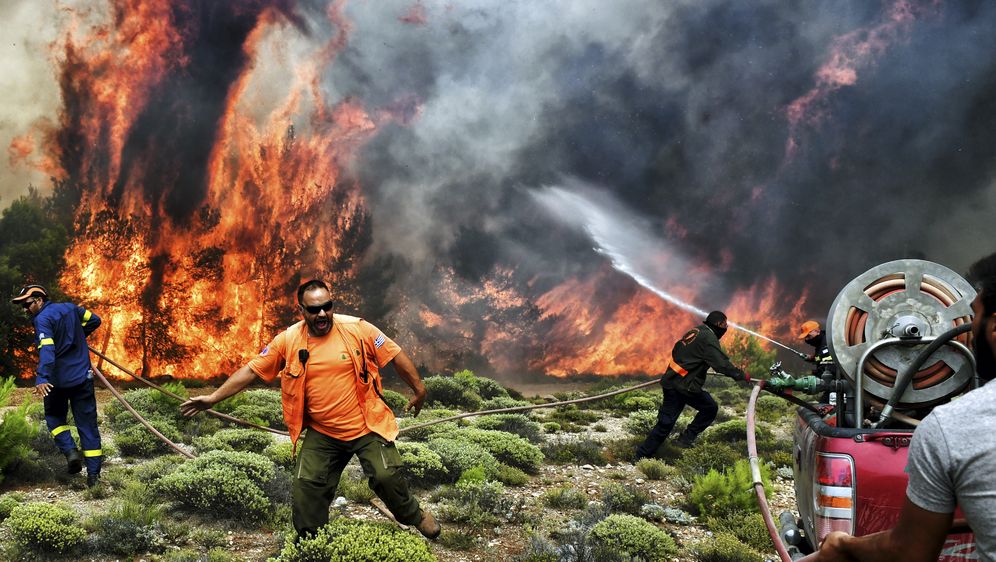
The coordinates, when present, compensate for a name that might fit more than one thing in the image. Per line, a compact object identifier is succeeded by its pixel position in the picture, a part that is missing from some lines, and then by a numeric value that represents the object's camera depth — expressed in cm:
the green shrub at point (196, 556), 516
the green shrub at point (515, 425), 1138
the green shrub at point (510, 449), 906
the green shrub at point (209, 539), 571
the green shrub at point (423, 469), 775
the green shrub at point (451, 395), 1691
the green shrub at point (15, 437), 712
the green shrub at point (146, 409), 1107
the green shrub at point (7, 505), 601
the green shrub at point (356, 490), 701
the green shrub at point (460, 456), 806
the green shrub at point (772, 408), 1464
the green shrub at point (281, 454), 828
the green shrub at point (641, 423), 1252
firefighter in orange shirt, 456
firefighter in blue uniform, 680
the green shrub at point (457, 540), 578
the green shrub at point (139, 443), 898
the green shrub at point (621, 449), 1004
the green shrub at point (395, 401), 1580
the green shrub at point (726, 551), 549
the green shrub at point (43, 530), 516
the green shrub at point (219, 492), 630
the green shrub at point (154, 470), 752
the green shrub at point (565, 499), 736
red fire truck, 279
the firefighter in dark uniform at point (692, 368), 860
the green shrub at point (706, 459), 878
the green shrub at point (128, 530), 537
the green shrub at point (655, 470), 878
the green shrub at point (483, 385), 1887
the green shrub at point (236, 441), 896
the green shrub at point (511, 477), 817
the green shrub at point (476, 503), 646
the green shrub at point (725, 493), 691
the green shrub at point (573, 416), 1396
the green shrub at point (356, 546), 445
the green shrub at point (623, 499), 712
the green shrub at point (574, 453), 980
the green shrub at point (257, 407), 1168
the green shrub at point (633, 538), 557
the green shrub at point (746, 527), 606
